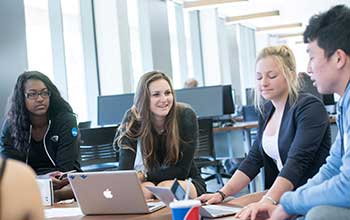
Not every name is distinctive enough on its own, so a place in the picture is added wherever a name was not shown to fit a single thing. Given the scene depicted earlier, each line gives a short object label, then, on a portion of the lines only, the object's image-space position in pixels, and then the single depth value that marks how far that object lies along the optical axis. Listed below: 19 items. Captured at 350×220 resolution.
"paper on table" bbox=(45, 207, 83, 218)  2.00
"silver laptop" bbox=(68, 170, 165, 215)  1.83
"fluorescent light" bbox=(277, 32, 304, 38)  16.27
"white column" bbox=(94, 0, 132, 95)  7.11
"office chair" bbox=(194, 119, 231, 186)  5.32
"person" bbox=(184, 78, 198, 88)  7.57
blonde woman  2.13
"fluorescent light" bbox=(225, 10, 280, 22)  10.56
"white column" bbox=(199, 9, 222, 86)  11.52
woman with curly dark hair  3.04
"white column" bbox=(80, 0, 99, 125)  6.96
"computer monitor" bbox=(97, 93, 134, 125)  5.75
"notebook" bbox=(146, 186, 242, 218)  1.75
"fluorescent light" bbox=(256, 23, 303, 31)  13.73
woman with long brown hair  2.97
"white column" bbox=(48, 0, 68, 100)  5.96
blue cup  1.42
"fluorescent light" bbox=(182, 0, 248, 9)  8.40
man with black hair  1.45
